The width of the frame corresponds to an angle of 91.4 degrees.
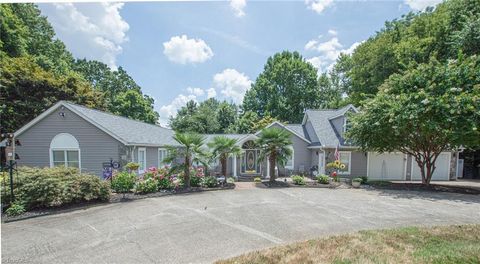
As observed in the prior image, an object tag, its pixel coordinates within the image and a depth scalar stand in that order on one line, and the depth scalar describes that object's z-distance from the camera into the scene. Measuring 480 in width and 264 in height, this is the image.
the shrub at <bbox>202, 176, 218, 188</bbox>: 13.53
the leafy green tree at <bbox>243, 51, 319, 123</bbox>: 37.34
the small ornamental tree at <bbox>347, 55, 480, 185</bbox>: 11.57
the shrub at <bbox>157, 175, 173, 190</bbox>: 12.18
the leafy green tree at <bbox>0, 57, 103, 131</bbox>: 20.25
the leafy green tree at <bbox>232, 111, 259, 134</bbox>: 34.18
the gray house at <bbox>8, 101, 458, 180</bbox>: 13.72
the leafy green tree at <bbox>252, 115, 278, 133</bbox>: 31.80
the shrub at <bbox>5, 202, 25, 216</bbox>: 7.61
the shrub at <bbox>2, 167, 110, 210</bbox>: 8.14
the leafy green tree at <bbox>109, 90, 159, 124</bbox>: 38.94
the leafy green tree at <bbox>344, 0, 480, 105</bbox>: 16.77
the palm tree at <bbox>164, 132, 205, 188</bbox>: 12.60
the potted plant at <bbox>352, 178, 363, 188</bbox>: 14.57
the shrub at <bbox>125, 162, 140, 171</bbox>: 12.11
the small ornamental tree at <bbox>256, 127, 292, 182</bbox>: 14.62
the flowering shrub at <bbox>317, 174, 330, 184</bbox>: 14.91
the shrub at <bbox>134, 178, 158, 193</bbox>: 11.23
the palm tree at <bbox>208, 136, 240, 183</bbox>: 14.55
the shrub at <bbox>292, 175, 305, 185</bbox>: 14.84
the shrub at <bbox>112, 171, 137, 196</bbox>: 11.02
